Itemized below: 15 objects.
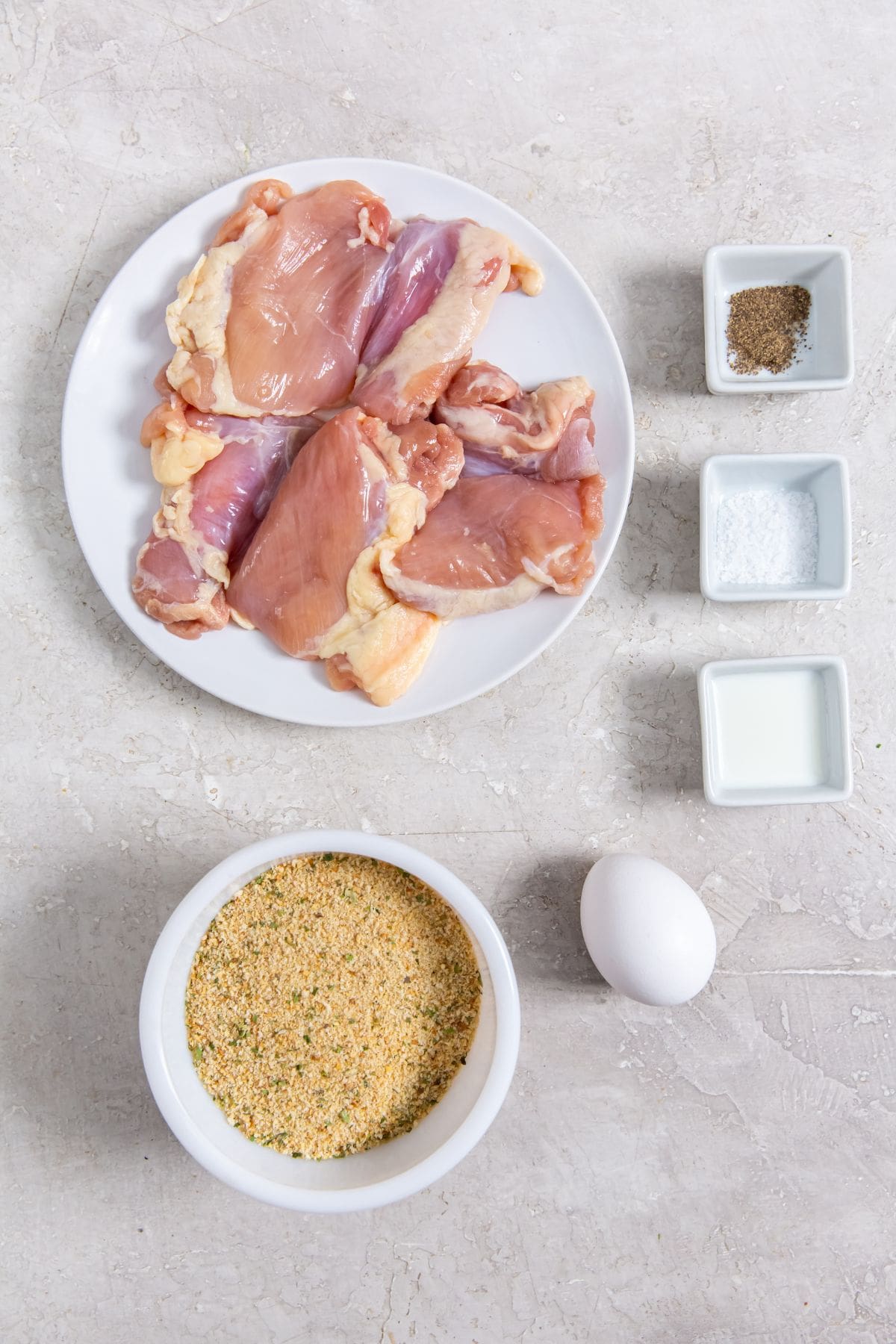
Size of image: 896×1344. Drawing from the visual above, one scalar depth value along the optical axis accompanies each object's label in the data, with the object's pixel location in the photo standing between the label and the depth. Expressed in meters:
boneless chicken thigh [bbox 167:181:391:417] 0.69
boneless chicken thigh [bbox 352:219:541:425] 0.69
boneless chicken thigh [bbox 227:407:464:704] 0.69
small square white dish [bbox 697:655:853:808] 0.72
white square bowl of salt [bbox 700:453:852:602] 0.71
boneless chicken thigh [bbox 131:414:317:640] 0.69
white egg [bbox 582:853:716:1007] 0.68
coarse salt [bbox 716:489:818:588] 0.72
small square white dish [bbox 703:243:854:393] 0.71
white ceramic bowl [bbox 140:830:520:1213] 0.65
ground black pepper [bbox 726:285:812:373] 0.72
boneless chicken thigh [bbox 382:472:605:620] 0.69
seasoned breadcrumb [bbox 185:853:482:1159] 0.67
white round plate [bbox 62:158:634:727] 0.70
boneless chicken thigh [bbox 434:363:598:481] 0.69
